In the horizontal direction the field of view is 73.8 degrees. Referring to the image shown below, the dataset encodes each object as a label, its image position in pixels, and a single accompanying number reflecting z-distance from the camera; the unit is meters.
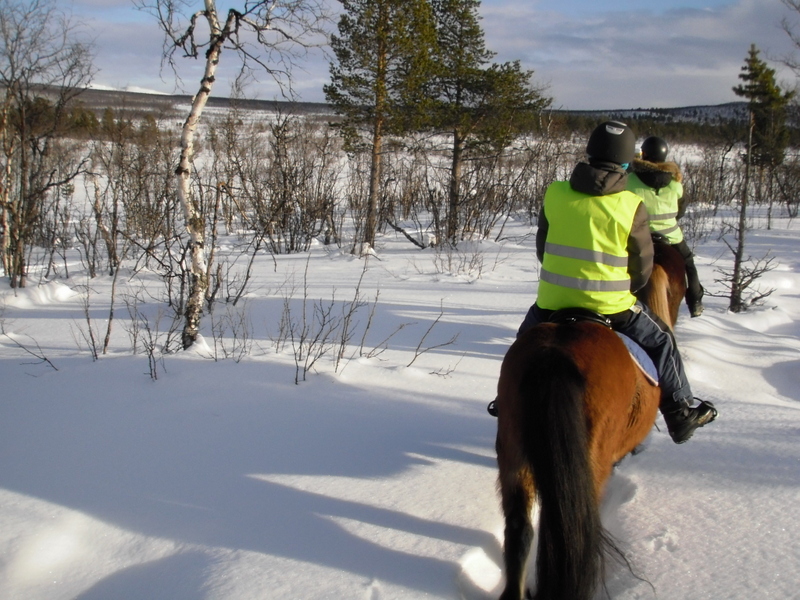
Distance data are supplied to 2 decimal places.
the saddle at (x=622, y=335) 2.42
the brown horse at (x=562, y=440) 1.83
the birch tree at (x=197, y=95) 4.68
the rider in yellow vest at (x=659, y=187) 4.40
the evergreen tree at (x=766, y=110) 18.62
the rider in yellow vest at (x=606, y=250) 2.37
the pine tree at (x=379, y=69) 13.61
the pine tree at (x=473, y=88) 16.53
